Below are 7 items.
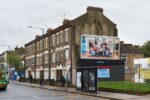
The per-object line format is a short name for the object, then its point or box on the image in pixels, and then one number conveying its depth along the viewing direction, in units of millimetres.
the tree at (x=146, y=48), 108925
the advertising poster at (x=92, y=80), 33969
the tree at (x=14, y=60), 100000
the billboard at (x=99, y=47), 57531
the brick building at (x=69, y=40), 56906
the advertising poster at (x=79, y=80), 37781
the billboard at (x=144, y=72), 46066
